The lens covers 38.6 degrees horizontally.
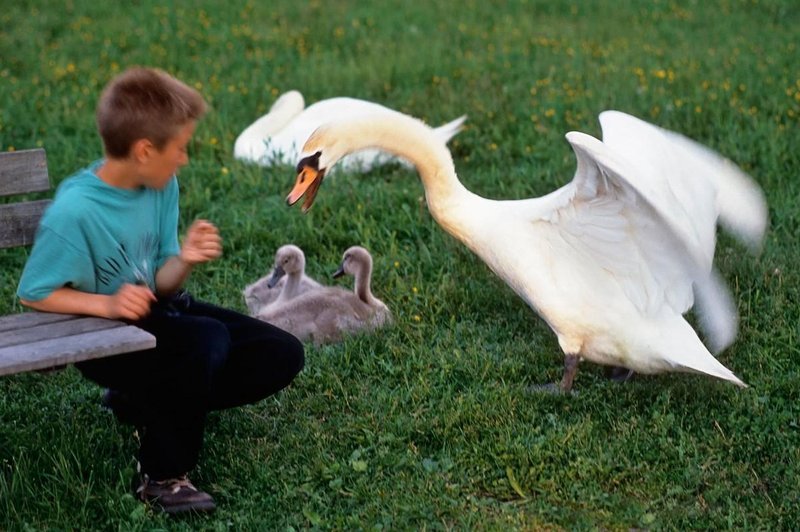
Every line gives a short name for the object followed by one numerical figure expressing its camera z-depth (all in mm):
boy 3701
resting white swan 7645
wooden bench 3359
